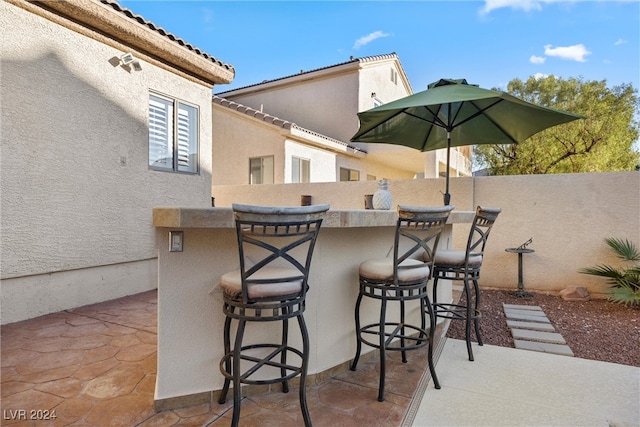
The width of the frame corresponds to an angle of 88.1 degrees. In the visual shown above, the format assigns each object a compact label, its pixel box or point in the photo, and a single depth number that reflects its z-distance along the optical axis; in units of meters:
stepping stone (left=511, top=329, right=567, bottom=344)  3.40
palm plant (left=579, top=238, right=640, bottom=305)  4.45
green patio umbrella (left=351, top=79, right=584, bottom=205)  3.40
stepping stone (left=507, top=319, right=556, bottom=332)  3.73
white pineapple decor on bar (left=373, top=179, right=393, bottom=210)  3.11
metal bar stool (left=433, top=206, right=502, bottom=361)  2.94
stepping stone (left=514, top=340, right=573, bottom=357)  3.12
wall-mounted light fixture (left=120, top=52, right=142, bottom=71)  4.77
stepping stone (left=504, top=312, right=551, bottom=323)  4.01
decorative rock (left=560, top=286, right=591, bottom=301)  4.91
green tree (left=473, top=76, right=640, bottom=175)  9.68
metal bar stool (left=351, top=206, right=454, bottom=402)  2.31
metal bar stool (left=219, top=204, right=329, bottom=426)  1.73
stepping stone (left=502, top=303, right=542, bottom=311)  4.51
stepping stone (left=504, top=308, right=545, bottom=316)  4.25
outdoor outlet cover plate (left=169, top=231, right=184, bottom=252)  2.08
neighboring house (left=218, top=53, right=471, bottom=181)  12.02
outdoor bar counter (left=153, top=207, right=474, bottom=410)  2.09
